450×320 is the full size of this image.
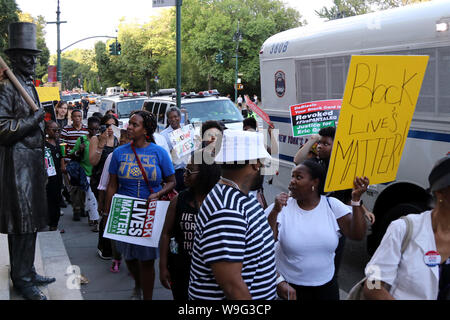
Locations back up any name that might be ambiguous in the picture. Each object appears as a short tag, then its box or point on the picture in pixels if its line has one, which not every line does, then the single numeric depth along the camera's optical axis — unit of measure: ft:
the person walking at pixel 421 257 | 7.88
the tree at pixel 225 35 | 180.55
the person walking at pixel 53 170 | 26.32
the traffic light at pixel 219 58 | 161.68
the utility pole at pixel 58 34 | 111.57
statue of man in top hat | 15.06
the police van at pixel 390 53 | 19.56
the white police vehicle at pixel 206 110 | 47.60
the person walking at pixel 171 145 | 25.75
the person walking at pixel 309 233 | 12.04
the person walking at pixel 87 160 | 29.04
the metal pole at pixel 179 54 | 44.72
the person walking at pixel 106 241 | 20.81
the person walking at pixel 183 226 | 13.05
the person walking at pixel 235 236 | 8.24
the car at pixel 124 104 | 68.90
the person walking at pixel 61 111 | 40.52
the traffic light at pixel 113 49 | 130.62
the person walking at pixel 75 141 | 31.21
